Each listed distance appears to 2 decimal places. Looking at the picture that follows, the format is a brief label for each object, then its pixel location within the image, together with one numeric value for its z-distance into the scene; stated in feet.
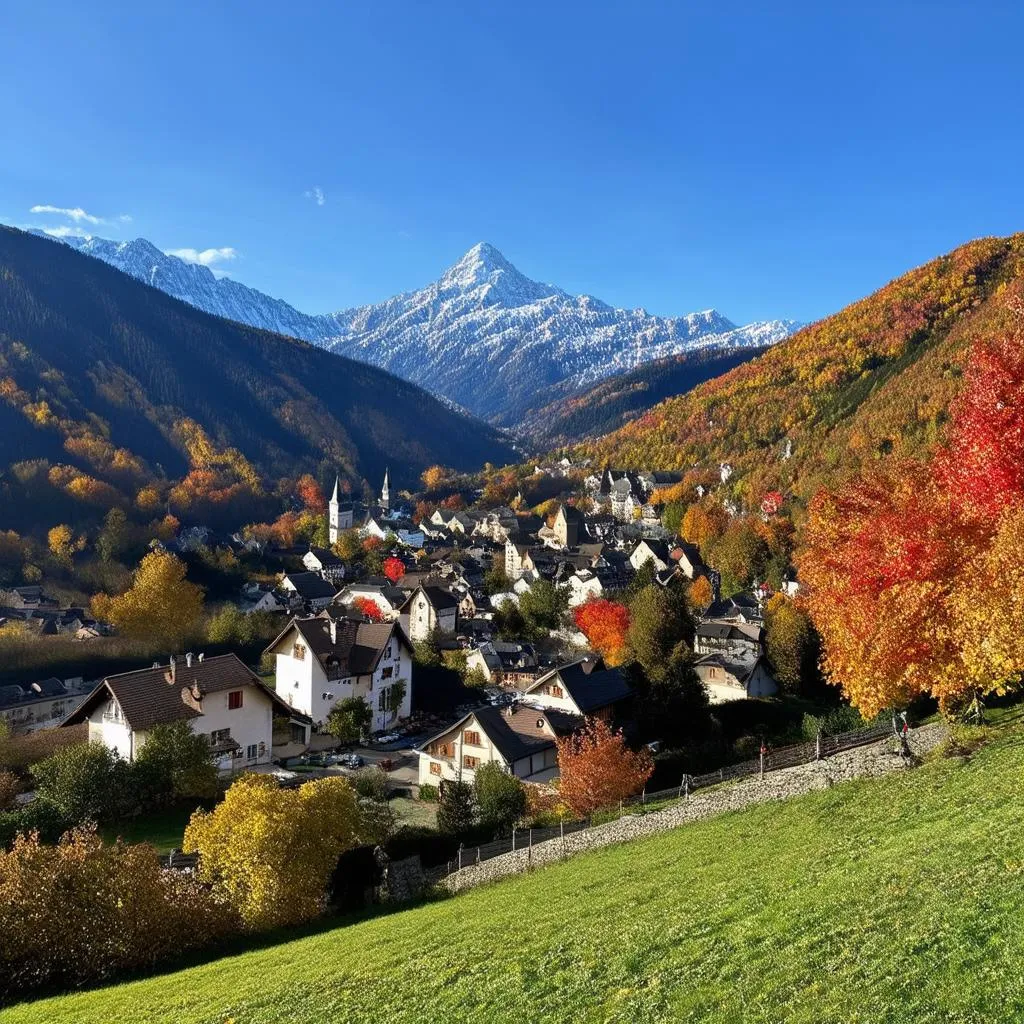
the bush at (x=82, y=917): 63.87
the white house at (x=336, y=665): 164.04
